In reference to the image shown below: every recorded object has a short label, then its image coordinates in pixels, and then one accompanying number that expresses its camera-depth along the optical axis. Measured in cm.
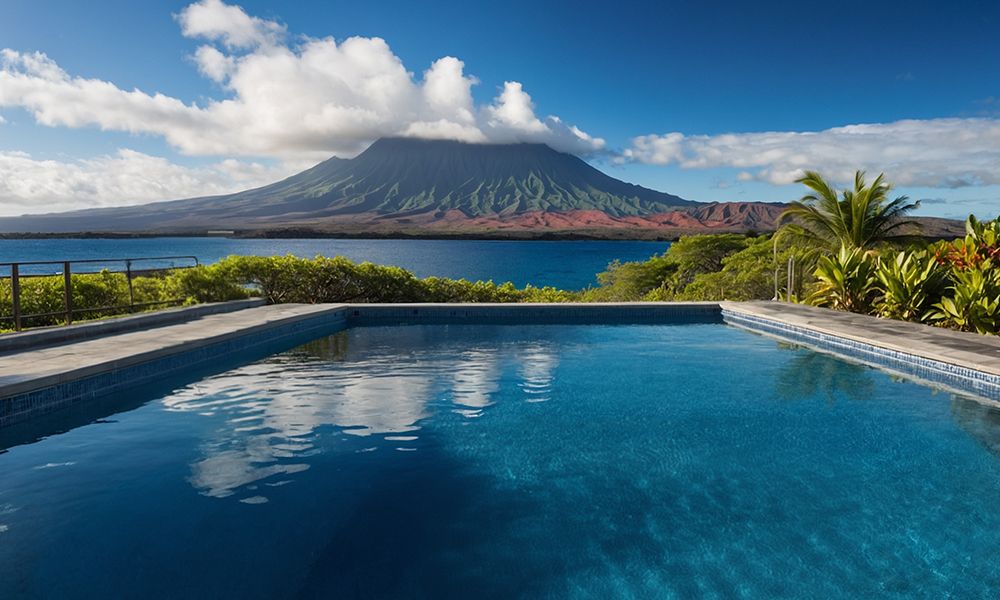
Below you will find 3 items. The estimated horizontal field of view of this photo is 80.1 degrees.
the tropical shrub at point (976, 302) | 862
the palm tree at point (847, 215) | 1320
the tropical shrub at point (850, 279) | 1106
